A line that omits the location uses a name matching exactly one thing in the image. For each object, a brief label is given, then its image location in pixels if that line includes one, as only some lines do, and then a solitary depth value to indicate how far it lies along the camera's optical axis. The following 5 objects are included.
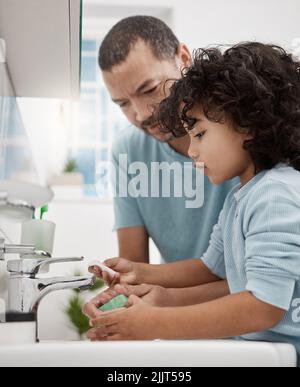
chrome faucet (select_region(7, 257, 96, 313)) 0.76
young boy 0.64
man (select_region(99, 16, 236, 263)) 1.09
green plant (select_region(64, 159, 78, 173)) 2.16
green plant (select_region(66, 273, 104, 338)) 1.49
